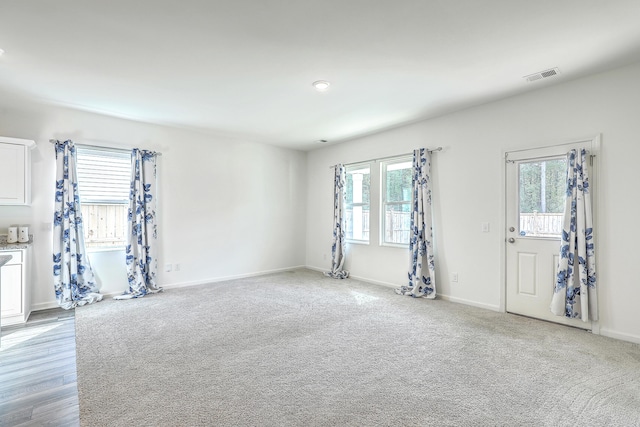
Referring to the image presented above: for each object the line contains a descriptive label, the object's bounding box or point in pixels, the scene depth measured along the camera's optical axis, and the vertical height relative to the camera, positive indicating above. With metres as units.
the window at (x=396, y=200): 5.12 +0.18
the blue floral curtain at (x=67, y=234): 4.11 -0.27
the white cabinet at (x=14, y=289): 3.47 -0.84
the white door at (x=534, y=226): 3.48 -0.19
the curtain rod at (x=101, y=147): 4.14 +0.96
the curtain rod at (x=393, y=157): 4.57 +0.91
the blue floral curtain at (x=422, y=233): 4.57 -0.33
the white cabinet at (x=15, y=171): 3.63 +0.51
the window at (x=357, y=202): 5.85 +0.18
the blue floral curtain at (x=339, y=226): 6.01 -0.28
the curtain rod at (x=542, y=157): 3.24 +0.60
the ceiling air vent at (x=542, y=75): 3.11 +1.38
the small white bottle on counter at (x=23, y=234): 3.85 -0.25
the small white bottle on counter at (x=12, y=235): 3.78 -0.25
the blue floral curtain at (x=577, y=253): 3.17 -0.45
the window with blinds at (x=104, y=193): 4.48 +0.29
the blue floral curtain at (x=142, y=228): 4.65 -0.23
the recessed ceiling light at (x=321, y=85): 3.36 +1.38
